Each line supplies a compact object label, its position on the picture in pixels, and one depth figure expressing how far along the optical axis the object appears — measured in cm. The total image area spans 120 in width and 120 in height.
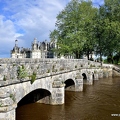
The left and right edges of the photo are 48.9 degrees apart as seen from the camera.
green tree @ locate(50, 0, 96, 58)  2694
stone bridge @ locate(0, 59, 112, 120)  663
